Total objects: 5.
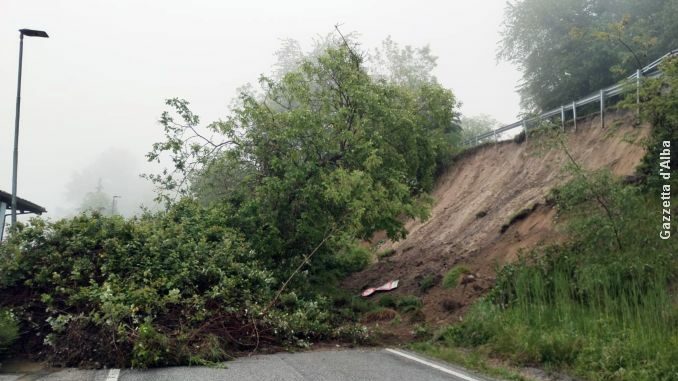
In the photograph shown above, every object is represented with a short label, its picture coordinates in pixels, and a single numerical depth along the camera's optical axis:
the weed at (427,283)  15.14
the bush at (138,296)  8.38
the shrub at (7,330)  8.19
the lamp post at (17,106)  16.39
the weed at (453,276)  14.21
